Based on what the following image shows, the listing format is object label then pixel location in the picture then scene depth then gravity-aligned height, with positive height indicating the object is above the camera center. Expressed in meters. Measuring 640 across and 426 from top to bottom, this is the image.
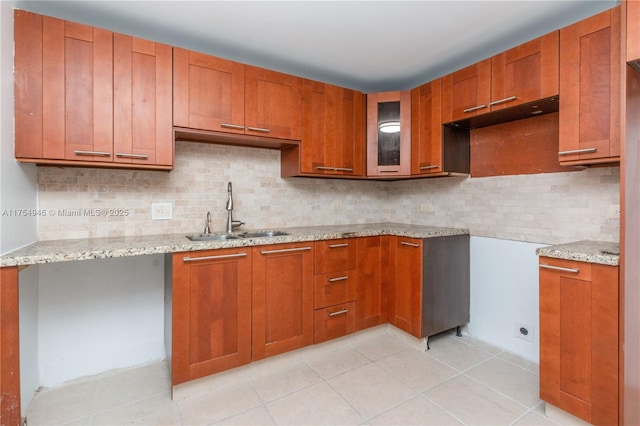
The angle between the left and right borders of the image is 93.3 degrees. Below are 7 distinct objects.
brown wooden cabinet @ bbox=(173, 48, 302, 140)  2.00 +0.81
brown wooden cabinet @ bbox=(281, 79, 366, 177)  2.49 +0.65
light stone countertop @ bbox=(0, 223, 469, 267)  1.48 -0.20
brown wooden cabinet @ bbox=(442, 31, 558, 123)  1.84 +0.89
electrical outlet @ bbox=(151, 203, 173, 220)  2.20 -0.01
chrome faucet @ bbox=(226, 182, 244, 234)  2.39 -0.01
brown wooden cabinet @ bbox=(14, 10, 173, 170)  1.62 +0.66
